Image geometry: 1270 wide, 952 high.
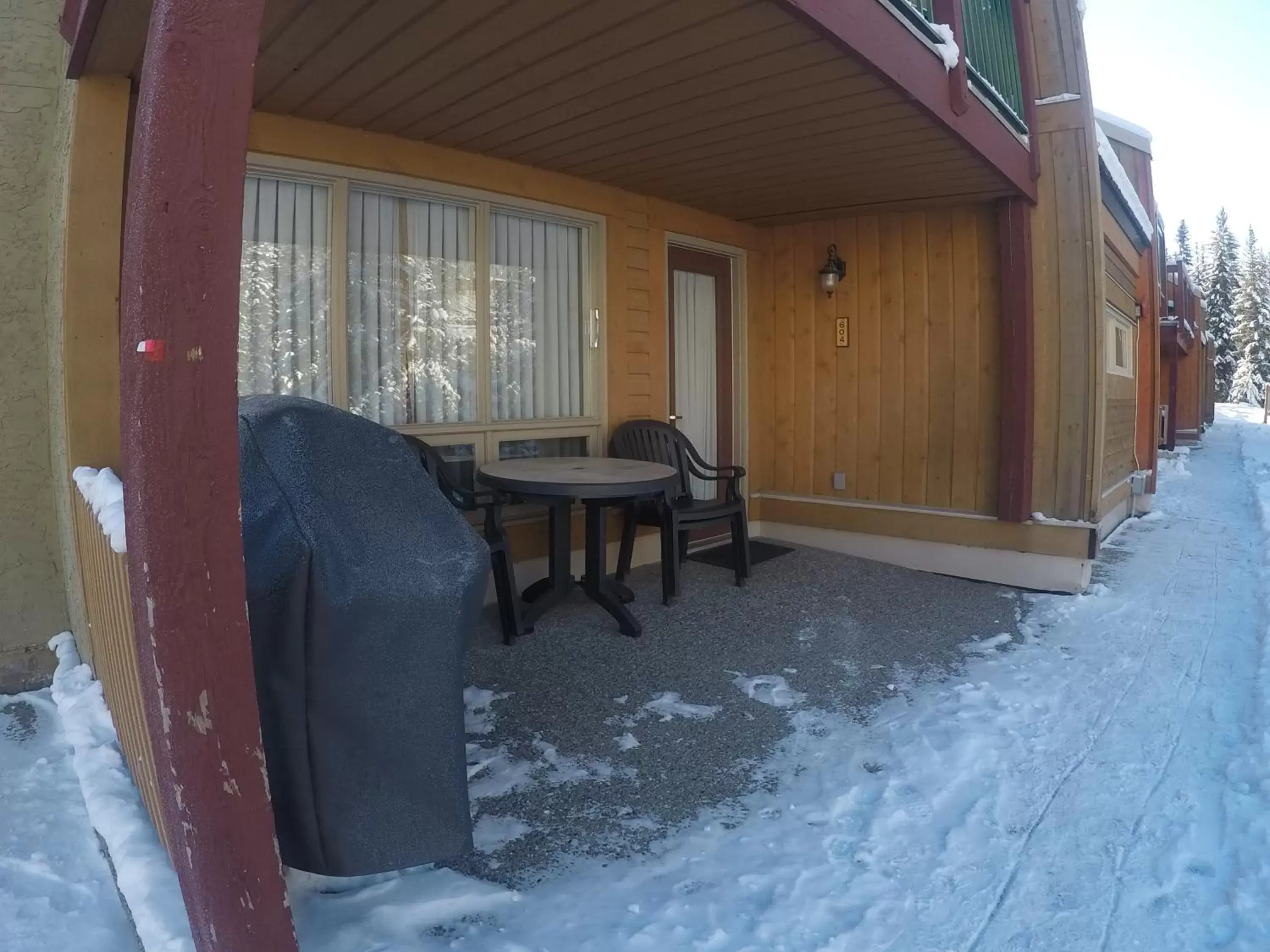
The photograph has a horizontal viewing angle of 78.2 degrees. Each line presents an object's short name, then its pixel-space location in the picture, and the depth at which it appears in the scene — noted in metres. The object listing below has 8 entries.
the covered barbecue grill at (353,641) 1.38
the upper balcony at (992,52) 3.54
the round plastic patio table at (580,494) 3.19
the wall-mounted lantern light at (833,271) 5.01
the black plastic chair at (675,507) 3.83
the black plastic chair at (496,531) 3.27
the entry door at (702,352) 4.95
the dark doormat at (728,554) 4.82
